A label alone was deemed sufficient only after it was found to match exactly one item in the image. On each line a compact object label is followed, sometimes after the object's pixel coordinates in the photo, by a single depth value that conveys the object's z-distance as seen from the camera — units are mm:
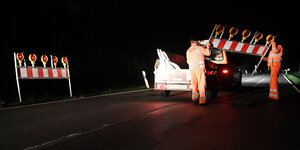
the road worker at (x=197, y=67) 7053
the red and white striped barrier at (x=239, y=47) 8484
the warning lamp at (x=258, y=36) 8163
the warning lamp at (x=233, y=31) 8257
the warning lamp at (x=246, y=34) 8305
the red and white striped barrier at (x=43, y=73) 9731
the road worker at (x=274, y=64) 8008
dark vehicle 9470
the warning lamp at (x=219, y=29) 8244
